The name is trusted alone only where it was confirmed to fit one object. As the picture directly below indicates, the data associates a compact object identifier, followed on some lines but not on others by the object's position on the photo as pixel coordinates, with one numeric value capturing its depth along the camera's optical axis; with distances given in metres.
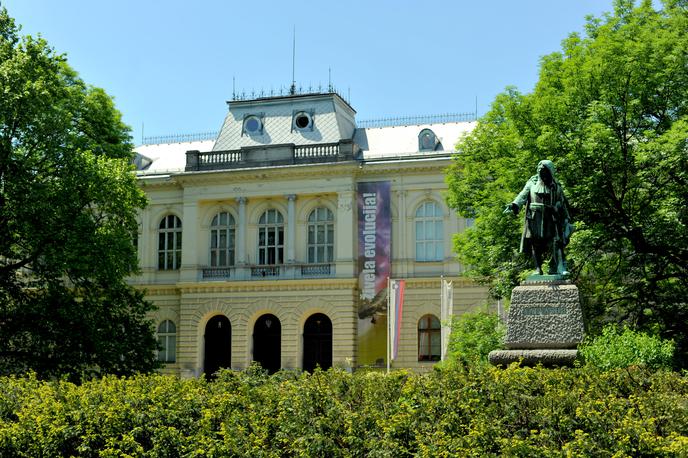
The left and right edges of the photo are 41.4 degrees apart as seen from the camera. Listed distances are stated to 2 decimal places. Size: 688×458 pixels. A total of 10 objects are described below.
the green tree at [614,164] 22.38
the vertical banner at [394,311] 36.72
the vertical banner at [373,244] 39.50
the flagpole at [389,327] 36.72
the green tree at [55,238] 25.59
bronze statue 14.21
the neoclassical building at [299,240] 39.59
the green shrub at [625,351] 13.30
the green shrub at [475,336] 25.47
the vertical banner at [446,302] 34.66
